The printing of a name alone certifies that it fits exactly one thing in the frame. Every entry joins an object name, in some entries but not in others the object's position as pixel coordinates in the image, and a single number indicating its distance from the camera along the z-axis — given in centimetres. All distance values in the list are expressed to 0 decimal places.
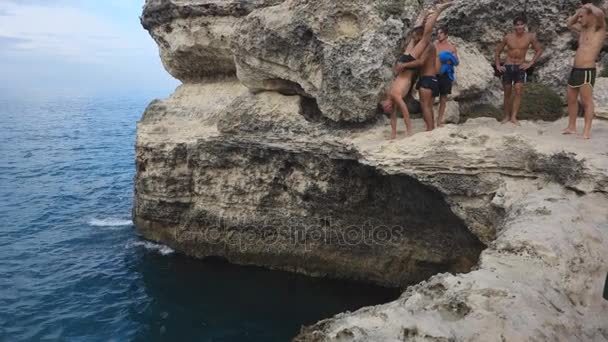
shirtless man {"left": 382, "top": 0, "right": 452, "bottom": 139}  1039
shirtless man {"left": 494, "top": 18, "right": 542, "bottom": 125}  1096
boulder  1148
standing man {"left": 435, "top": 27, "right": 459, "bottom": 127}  1131
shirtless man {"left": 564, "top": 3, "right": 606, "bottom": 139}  902
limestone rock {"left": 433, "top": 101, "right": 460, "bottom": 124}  1258
